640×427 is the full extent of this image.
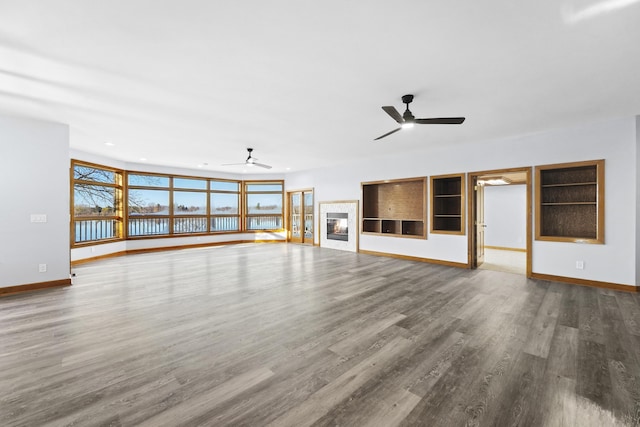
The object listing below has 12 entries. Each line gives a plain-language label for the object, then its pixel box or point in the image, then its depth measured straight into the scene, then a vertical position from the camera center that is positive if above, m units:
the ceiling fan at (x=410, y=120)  3.32 +1.14
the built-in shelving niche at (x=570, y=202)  4.50 +0.14
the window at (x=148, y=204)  8.16 +0.24
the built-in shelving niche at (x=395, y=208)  6.84 +0.08
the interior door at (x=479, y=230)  5.96 -0.46
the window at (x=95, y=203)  6.54 +0.23
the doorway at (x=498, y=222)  5.79 -0.34
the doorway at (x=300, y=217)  9.83 -0.21
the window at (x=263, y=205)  10.58 +0.25
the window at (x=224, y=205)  9.94 +0.25
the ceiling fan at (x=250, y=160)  6.15 +1.22
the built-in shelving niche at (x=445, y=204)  6.34 +0.16
